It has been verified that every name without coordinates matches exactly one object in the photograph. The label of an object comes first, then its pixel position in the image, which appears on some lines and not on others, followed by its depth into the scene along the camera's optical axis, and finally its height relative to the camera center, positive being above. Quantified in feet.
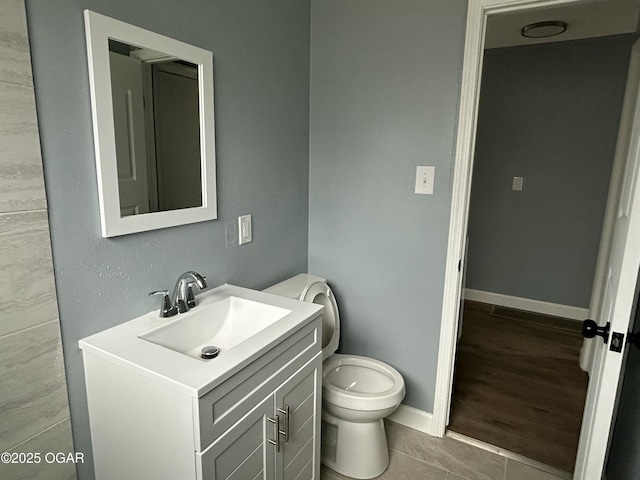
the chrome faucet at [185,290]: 4.65 -1.43
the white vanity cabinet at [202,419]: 3.40 -2.31
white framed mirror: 3.89 +0.43
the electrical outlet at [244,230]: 5.87 -0.87
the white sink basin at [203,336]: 3.46 -1.70
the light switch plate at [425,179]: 6.31 -0.09
